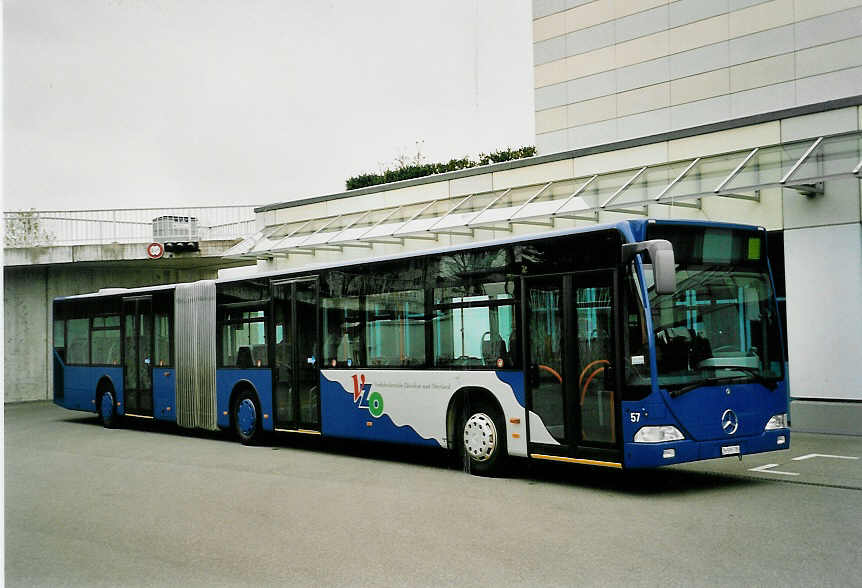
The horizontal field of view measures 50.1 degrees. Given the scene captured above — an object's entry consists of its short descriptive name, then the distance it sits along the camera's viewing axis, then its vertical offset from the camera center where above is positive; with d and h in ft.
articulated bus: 31.81 -0.83
